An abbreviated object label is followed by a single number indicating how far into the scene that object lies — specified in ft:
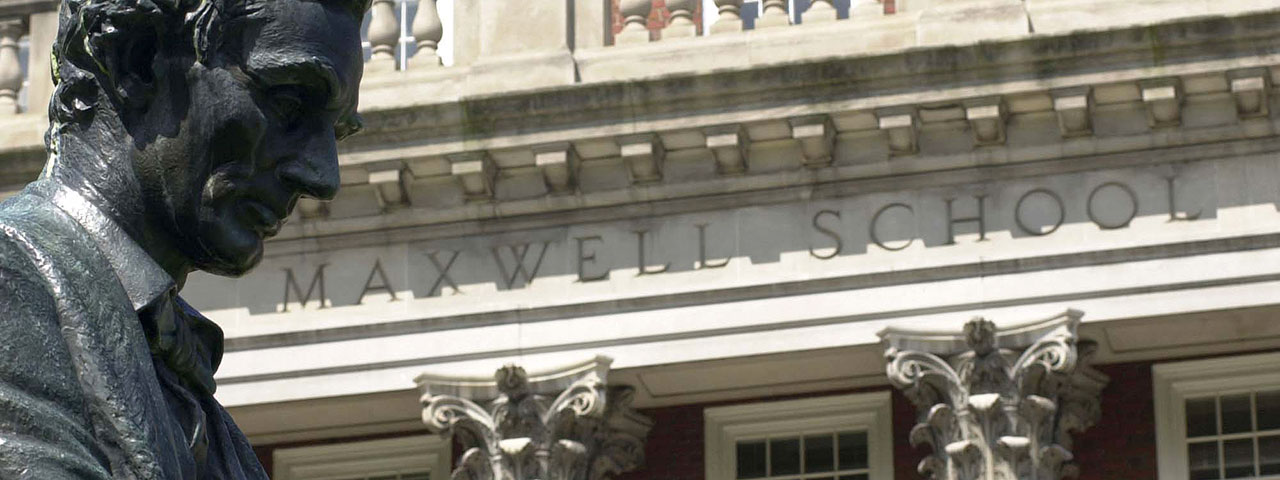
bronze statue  17.08
